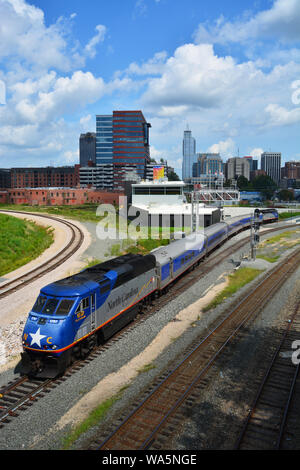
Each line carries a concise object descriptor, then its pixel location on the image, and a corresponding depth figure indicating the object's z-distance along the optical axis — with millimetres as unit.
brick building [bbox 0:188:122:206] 113125
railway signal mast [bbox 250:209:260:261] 36938
